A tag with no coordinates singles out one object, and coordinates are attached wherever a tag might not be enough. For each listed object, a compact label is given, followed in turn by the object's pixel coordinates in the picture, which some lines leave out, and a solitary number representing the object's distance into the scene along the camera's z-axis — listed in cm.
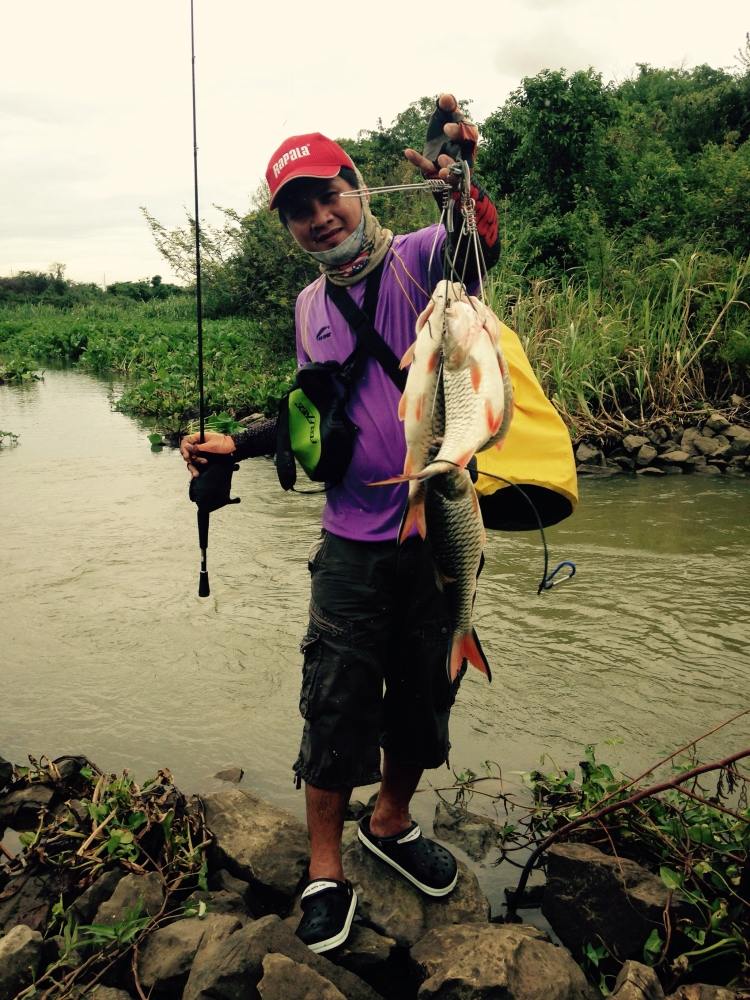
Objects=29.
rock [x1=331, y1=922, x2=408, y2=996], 225
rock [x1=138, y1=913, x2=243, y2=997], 211
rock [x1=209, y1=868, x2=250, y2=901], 253
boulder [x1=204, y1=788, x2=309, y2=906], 252
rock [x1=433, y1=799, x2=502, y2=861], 282
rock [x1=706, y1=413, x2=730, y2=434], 815
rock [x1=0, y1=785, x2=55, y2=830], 281
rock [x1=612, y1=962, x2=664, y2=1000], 186
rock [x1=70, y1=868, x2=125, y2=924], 234
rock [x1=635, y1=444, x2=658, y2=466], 800
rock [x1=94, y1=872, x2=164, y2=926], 227
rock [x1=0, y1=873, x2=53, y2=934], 236
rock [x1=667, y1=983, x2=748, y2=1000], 188
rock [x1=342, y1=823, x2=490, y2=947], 241
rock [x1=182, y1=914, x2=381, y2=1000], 194
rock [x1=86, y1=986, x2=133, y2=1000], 204
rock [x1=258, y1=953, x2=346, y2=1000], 186
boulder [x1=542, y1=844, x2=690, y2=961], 221
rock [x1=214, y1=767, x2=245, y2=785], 316
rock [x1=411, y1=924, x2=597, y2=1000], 192
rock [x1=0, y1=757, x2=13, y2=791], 290
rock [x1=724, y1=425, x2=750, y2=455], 792
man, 232
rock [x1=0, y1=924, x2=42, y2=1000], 205
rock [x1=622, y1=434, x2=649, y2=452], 805
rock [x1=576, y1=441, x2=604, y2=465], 805
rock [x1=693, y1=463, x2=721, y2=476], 793
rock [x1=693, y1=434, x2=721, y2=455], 800
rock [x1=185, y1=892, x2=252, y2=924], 239
